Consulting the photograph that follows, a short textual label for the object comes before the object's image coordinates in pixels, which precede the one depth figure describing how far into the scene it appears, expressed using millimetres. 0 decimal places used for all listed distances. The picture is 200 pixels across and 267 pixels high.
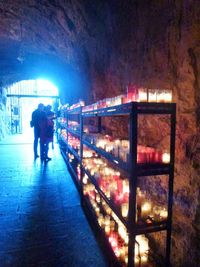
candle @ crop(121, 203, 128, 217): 2080
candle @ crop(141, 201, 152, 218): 2066
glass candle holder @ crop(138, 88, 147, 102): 1820
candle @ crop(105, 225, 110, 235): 2740
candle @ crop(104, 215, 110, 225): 2826
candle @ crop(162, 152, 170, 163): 1941
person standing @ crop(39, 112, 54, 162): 6788
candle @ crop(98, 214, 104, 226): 2952
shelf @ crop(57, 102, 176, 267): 1767
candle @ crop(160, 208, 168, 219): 2018
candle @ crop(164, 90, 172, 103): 1876
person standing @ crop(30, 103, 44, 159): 6902
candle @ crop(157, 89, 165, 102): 1865
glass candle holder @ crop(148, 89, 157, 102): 1831
